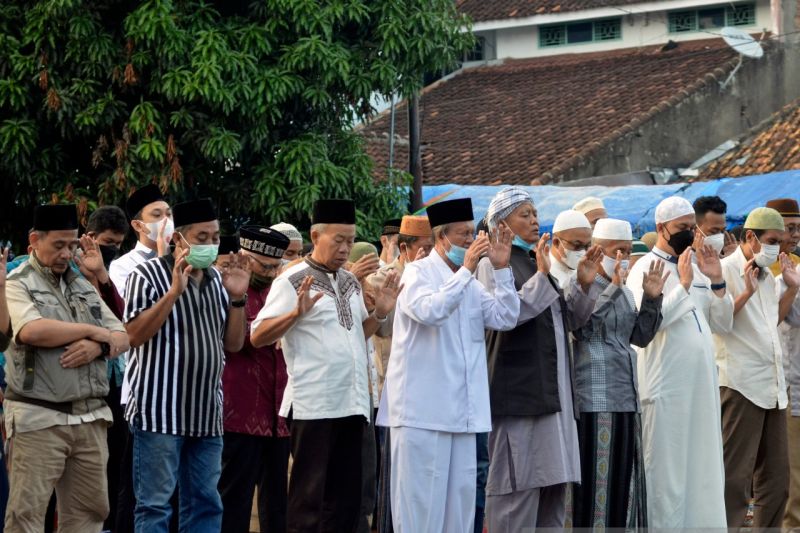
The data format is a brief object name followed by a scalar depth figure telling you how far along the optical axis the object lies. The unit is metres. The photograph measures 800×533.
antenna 25.97
